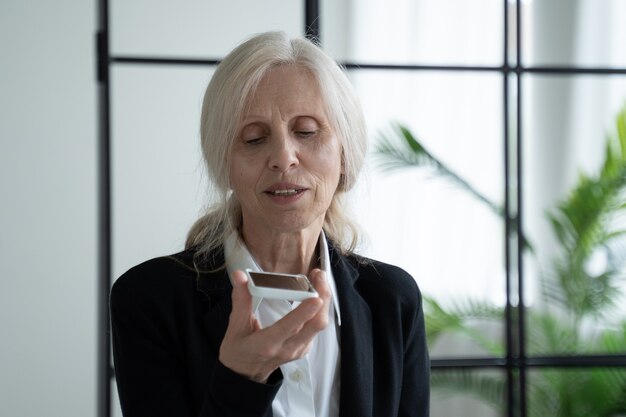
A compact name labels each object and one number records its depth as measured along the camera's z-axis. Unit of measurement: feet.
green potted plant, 11.22
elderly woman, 5.75
